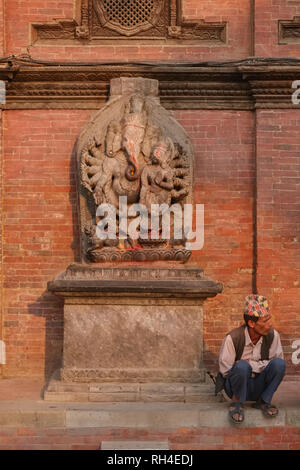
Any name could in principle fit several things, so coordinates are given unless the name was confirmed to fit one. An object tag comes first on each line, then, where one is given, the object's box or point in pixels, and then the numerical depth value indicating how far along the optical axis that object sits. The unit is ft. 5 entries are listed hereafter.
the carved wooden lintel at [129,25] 26.99
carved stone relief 24.84
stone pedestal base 23.30
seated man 20.80
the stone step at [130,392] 22.57
